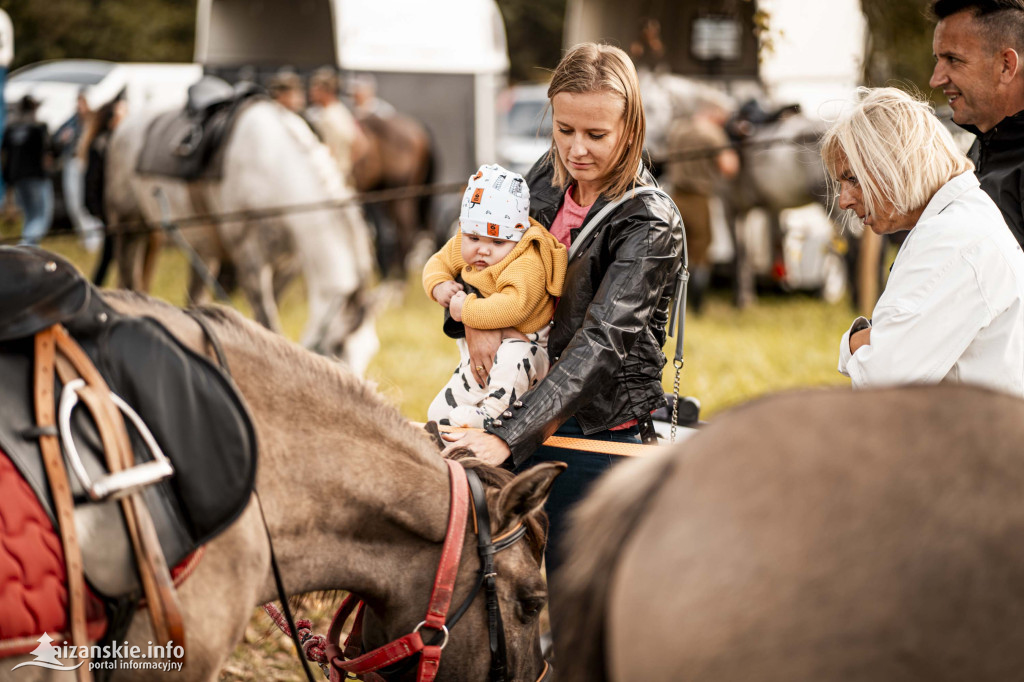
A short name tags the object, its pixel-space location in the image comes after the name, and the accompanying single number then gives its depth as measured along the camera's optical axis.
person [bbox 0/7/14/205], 10.77
